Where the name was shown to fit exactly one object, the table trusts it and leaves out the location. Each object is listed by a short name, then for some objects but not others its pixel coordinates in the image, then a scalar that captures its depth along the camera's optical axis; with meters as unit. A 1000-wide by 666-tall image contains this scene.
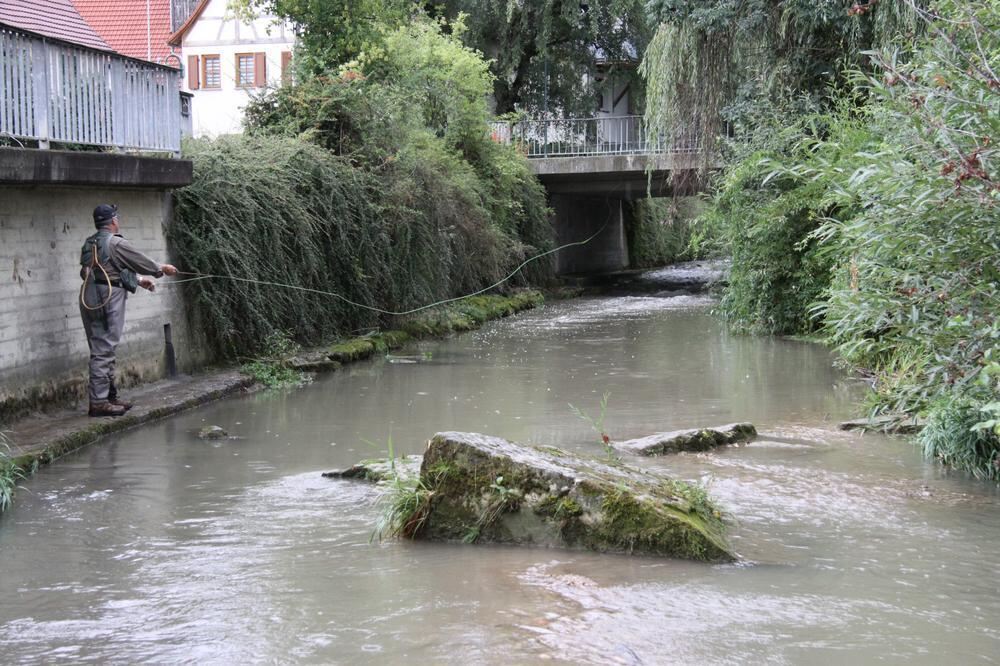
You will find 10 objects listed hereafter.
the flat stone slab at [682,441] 9.34
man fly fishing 10.66
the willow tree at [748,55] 17.19
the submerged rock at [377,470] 8.13
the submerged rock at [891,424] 10.11
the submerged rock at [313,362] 14.82
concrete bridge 30.05
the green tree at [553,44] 34.69
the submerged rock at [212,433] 10.52
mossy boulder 6.44
